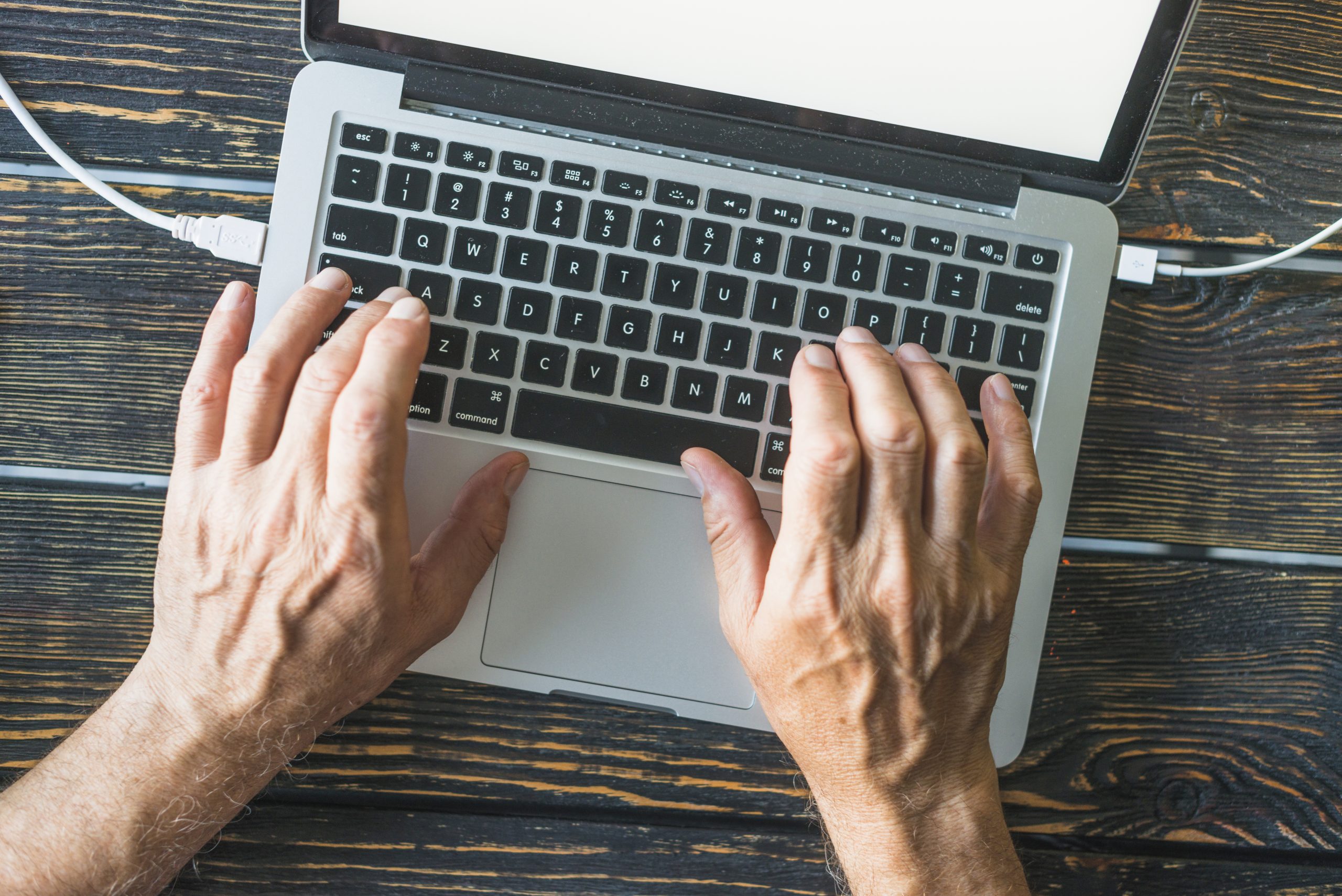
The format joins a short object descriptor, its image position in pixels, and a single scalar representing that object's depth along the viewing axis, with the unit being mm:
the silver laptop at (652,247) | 568
